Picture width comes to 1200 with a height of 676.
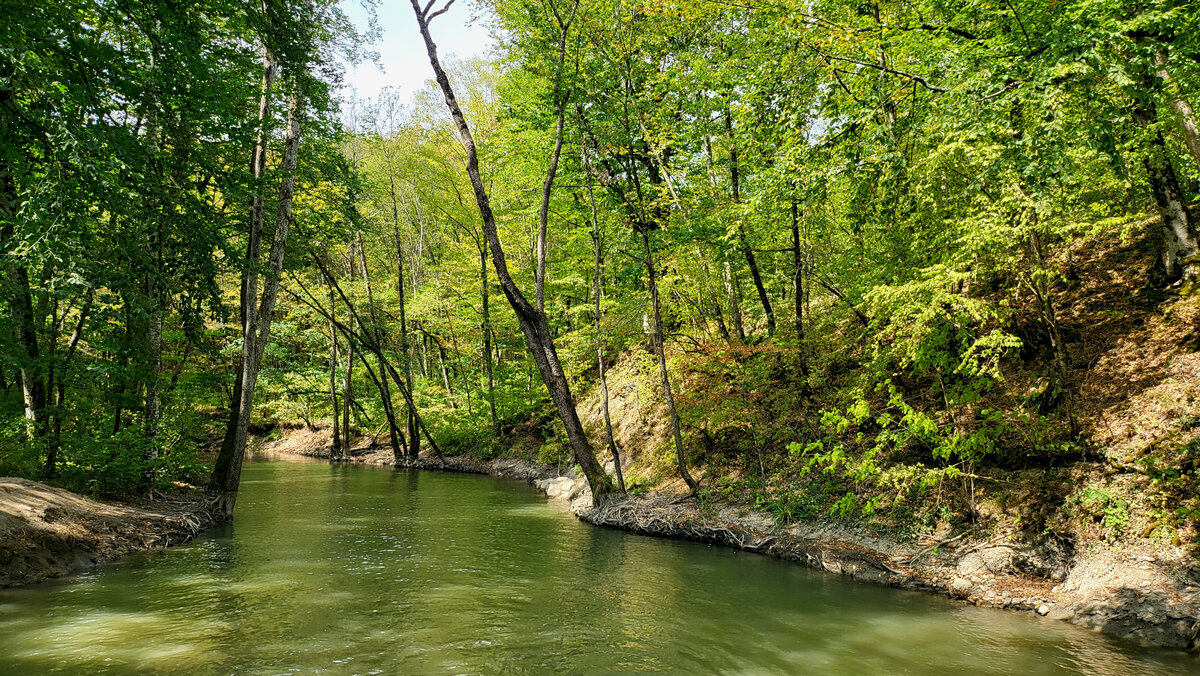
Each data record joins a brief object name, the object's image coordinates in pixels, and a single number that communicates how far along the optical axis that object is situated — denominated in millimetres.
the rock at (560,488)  14759
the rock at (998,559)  6602
